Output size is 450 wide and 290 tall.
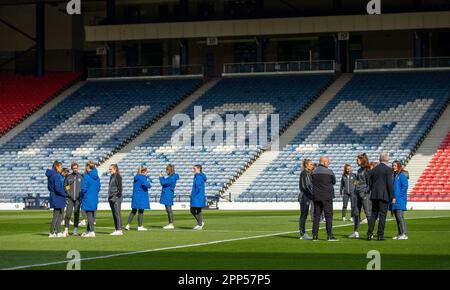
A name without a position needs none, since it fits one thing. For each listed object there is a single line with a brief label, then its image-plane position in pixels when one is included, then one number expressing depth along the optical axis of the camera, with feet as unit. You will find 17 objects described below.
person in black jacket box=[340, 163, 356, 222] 106.82
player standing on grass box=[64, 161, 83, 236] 87.86
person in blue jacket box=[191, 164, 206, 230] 95.14
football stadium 110.01
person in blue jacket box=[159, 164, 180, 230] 98.73
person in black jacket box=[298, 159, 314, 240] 81.52
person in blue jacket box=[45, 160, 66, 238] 85.40
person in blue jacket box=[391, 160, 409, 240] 79.87
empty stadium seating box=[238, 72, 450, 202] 168.55
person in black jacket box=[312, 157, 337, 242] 77.25
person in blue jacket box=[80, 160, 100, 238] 85.20
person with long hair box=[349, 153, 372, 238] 82.43
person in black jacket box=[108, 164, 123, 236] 87.61
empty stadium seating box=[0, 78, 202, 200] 183.83
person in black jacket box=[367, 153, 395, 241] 78.28
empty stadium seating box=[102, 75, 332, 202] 173.68
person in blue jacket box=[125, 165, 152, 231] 94.32
